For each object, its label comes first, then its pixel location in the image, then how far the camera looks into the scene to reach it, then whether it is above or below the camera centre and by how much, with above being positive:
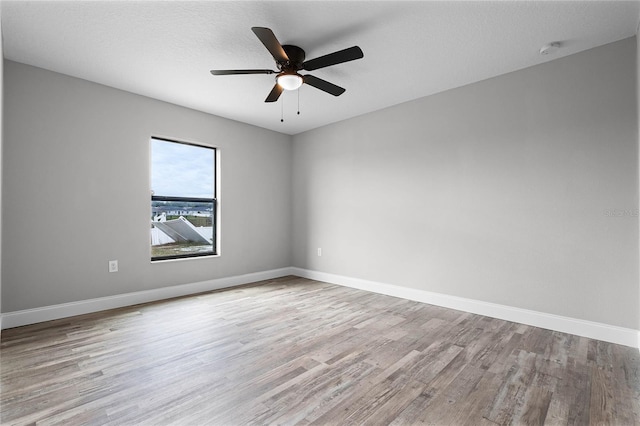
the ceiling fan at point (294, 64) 2.19 +1.19
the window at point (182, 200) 3.96 +0.20
